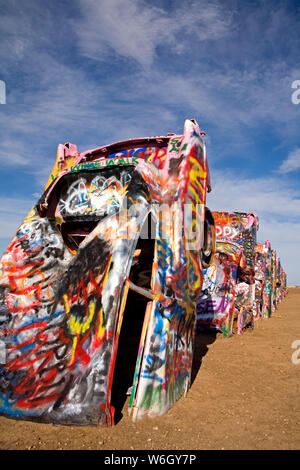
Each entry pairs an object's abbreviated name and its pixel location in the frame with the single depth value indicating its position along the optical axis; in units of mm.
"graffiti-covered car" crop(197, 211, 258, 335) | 10688
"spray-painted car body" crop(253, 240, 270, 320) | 15183
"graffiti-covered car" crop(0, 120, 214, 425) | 3531
